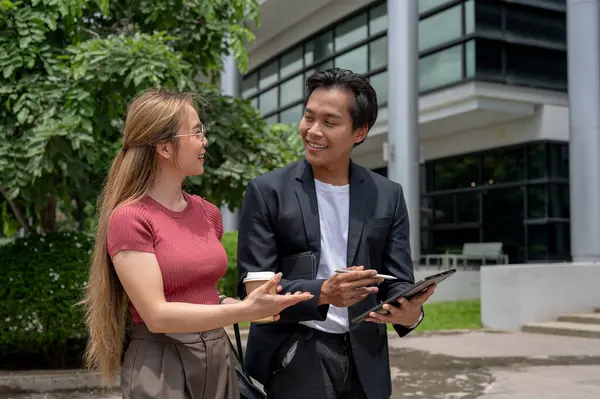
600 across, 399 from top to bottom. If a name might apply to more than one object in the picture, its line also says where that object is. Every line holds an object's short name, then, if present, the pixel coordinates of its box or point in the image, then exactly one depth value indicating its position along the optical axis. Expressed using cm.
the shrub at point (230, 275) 1631
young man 269
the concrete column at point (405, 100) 1720
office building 1934
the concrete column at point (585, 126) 1425
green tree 752
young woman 230
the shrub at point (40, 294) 831
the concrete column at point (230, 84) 2438
